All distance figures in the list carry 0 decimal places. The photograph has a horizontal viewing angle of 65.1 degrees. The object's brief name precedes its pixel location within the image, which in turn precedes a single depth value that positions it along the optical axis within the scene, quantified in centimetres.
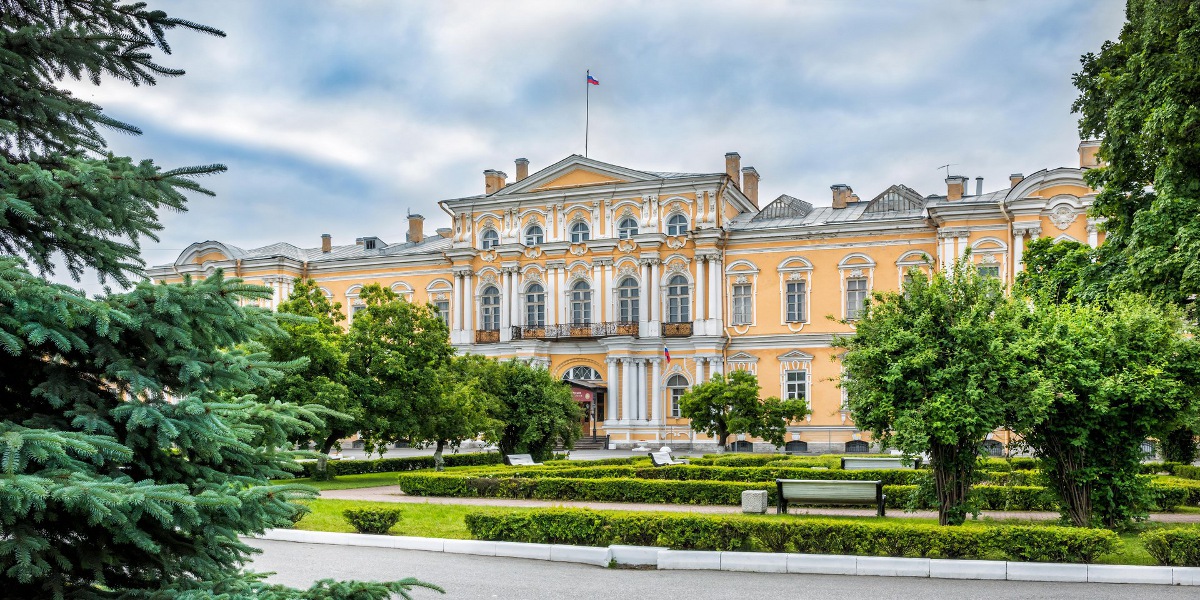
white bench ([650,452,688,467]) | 2361
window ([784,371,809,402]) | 3928
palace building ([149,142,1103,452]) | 3769
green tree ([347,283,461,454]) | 2211
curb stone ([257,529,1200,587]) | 948
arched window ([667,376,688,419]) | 4025
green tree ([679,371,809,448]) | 3303
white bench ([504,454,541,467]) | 2386
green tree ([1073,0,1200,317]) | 1527
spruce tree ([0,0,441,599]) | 378
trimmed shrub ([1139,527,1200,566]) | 965
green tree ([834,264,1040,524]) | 1160
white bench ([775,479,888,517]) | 1325
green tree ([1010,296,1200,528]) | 1170
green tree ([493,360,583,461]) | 2723
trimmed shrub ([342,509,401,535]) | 1241
